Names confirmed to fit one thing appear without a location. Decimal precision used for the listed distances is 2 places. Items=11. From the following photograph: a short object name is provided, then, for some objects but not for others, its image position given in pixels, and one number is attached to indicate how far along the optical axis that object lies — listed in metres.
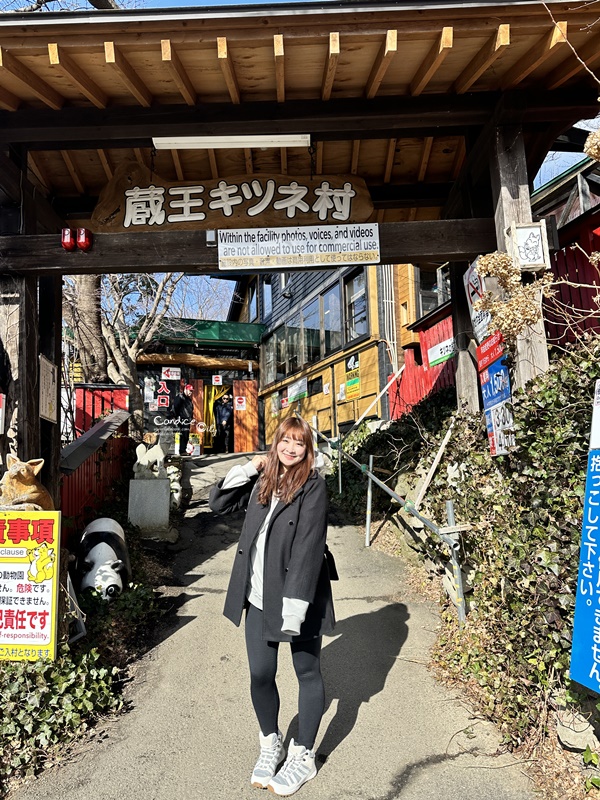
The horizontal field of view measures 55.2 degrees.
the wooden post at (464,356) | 6.22
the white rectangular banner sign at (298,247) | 4.75
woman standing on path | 2.85
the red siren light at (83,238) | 4.67
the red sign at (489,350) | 4.29
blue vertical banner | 2.39
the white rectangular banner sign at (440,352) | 8.22
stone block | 7.91
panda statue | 5.08
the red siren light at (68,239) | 4.65
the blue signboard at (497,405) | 4.11
